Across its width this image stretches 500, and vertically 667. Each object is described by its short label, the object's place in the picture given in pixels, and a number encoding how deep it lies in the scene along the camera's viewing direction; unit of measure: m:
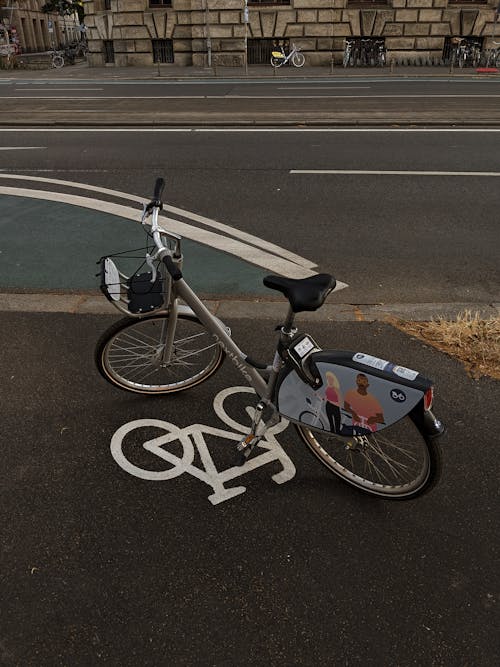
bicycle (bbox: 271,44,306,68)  27.76
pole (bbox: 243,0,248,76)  25.52
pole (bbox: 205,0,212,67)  27.34
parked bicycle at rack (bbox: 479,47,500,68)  26.84
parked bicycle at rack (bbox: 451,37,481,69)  26.72
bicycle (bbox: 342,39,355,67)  27.70
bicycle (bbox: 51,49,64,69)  33.81
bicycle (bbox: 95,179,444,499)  2.62
